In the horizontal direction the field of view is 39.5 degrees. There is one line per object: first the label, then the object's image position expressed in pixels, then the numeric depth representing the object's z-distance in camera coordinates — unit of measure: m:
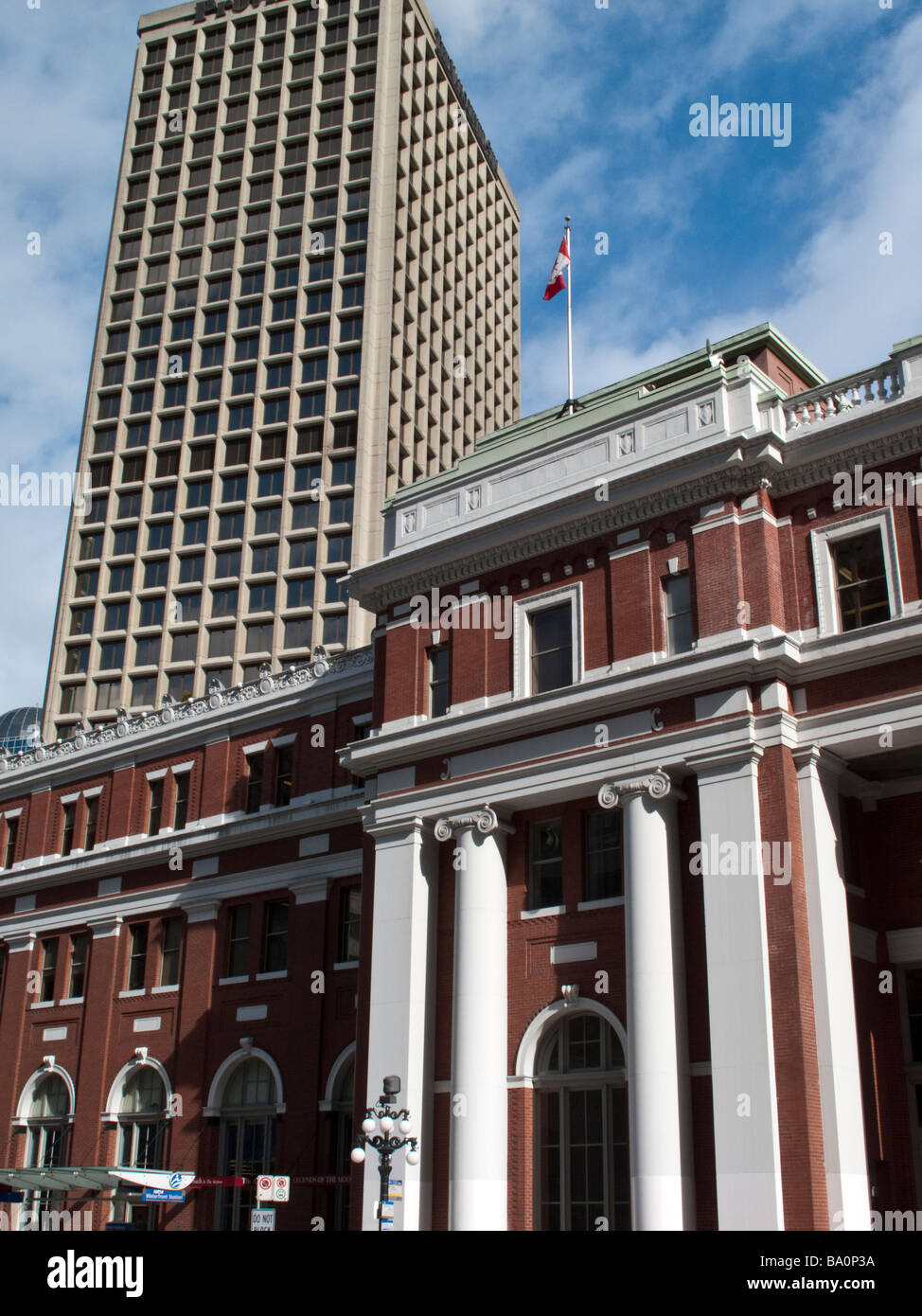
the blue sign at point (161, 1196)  33.03
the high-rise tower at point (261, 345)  88.56
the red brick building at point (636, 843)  24.33
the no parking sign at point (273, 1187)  28.41
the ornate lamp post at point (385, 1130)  24.62
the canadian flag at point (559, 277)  34.62
